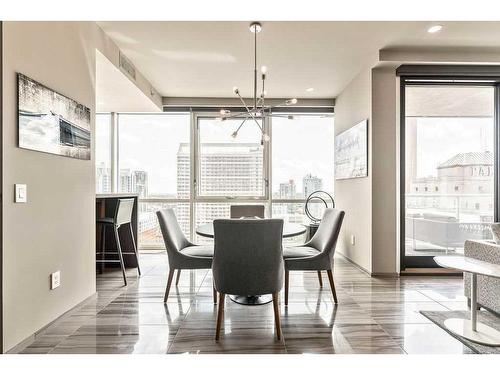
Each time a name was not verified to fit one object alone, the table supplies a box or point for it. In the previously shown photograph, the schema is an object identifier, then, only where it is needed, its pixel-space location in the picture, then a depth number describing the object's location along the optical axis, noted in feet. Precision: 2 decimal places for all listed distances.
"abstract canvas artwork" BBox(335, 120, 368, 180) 12.55
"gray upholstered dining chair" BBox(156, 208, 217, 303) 8.90
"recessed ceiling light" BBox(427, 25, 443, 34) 9.53
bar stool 10.58
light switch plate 6.11
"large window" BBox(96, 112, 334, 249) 17.57
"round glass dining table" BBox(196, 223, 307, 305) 8.71
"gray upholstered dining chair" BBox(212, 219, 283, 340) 6.79
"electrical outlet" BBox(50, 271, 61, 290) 7.34
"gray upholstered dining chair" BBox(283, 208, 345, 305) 8.75
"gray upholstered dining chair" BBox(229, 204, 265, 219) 12.84
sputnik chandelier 9.17
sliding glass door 12.46
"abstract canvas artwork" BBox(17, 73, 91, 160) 6.34
